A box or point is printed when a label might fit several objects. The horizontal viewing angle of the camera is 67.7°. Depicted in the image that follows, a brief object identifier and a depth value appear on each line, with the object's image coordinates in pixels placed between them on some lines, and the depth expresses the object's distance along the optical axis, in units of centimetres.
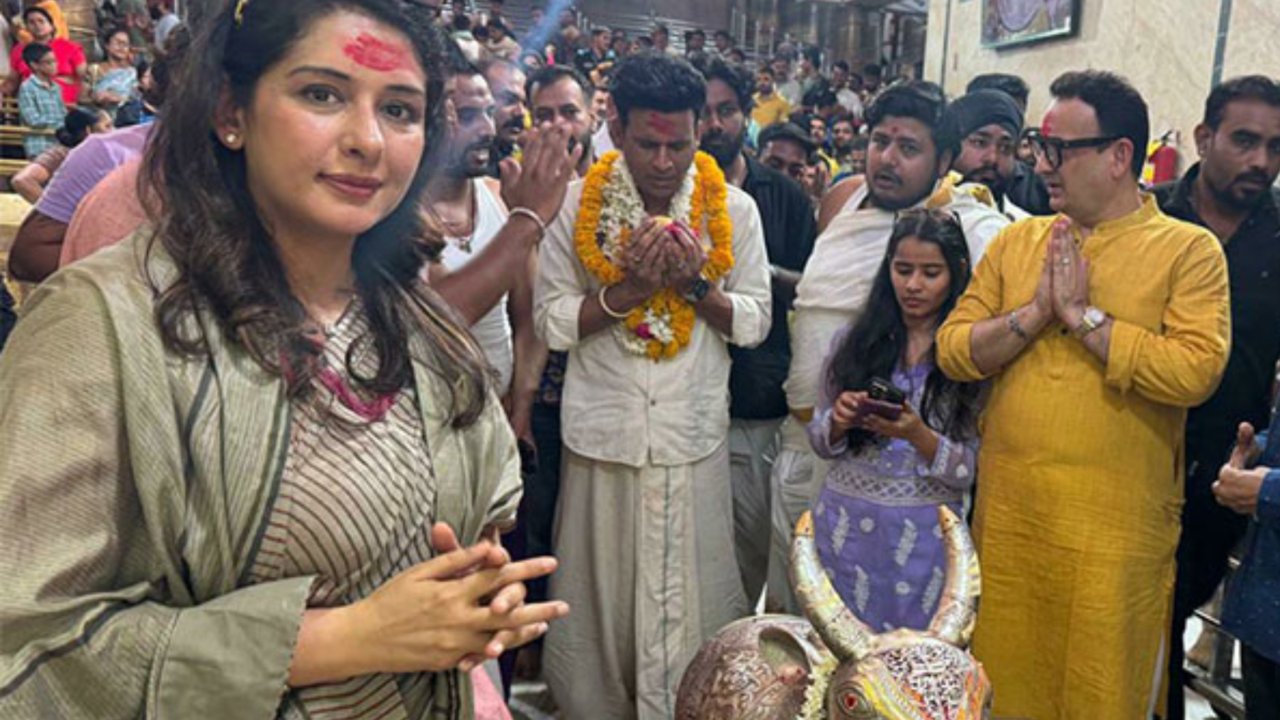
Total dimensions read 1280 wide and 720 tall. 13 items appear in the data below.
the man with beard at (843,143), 848
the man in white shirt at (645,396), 291
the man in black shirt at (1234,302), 302
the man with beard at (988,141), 372
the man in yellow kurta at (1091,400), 248
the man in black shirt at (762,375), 332
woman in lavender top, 263
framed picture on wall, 1134
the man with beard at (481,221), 286
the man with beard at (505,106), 359
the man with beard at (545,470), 333
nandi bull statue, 164
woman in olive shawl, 102
